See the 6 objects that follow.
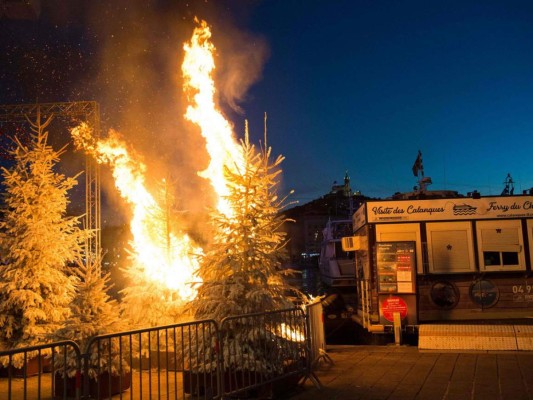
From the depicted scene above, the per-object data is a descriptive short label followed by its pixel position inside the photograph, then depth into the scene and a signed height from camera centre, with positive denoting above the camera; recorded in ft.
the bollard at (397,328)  42.14 -5.34
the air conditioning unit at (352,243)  56.29 +2.14
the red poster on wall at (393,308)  42.91 -3.75
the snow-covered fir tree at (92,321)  27.36 -2.59
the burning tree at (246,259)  27.35 +0.44
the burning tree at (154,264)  35.19 +0.46
